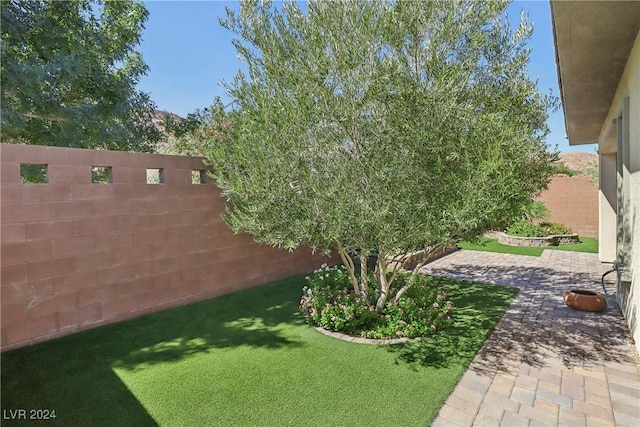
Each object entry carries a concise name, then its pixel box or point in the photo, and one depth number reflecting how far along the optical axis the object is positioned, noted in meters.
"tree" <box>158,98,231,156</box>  6.34
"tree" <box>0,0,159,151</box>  8.73
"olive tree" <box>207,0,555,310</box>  4.34
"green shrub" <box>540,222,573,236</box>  15.56
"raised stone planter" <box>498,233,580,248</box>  14.71
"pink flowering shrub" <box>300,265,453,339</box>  5.62
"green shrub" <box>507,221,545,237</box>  15.32
